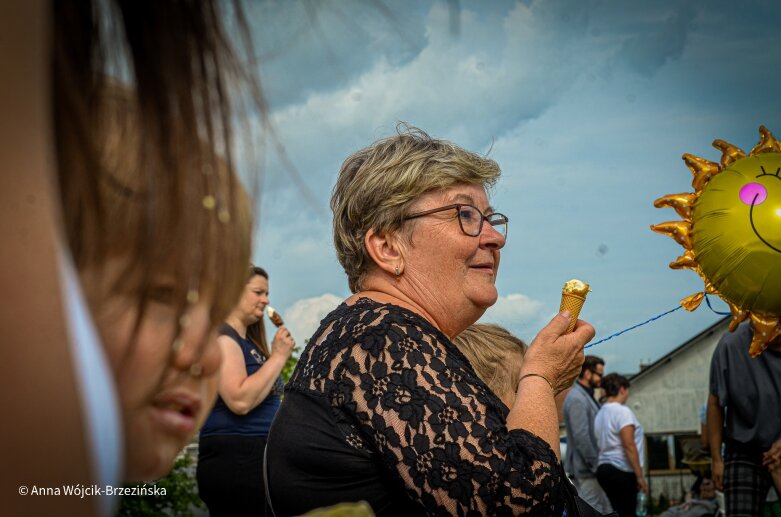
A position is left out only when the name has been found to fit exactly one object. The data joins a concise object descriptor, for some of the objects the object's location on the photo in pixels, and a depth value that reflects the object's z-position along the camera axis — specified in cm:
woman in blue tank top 427
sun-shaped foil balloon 398
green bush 728
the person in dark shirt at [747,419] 532
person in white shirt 784
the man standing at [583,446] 768
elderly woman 198
